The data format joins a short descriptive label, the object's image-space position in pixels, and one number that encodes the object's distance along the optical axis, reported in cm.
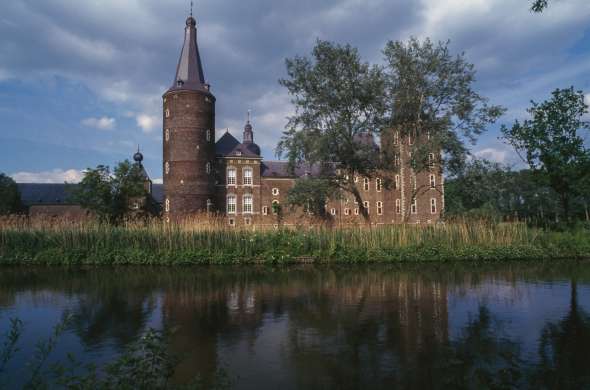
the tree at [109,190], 3231
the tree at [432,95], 2205
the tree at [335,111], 2259
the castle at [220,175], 3741
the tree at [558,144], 2183
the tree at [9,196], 4366
